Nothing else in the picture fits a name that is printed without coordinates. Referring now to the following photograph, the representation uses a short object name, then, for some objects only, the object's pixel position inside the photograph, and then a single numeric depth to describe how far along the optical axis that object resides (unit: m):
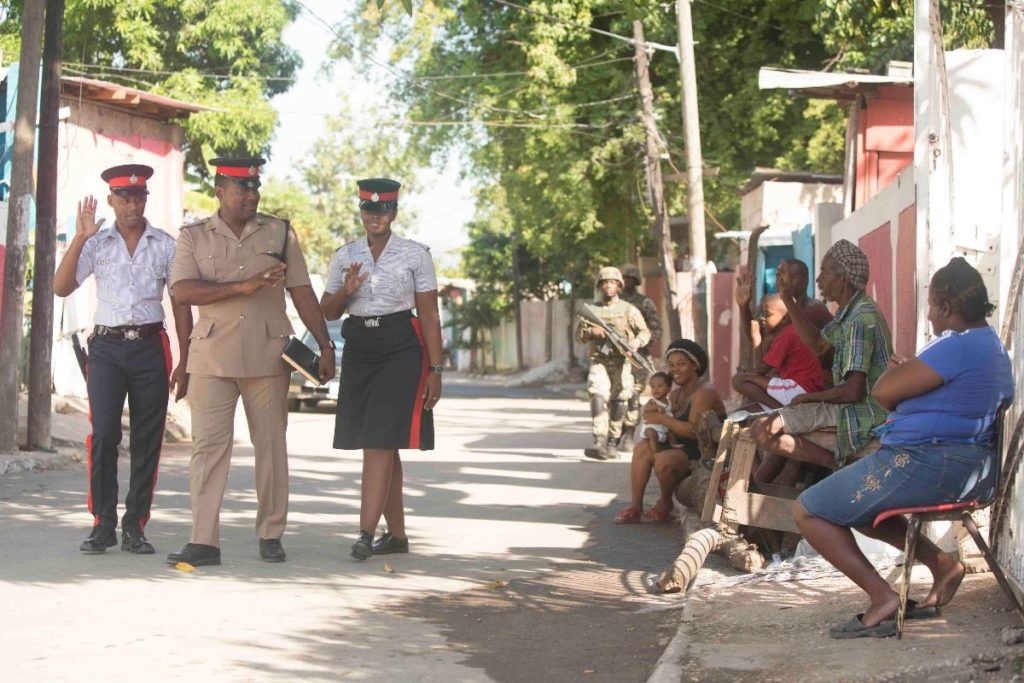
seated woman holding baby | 9.02
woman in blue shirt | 5.13
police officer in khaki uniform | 7.27
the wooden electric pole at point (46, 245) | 11.84
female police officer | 7.64
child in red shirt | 7.73
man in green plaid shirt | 6.64
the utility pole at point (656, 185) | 21.20
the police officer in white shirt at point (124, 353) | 7.57
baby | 9.21
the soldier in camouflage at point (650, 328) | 13.58
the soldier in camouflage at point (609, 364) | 13.30
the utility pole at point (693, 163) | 19.38
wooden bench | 6.89
